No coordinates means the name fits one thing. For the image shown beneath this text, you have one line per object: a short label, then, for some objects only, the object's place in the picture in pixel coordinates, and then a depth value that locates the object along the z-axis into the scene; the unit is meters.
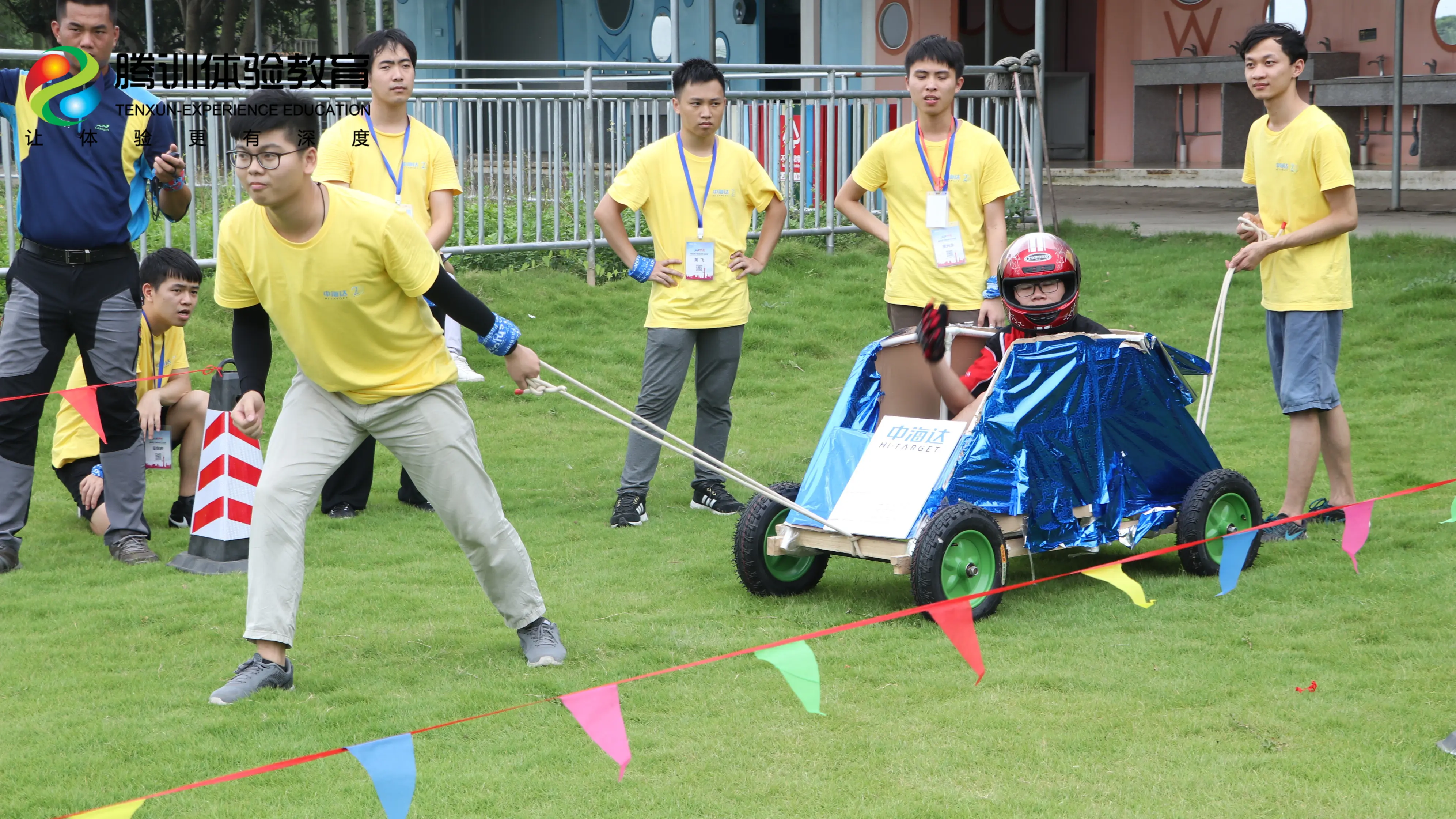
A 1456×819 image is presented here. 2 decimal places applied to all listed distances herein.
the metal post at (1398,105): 13.76
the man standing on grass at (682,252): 6.71
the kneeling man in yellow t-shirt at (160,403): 6.43
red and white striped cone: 5.94
